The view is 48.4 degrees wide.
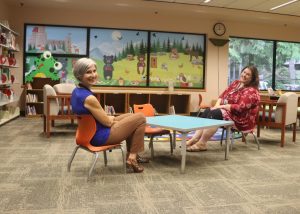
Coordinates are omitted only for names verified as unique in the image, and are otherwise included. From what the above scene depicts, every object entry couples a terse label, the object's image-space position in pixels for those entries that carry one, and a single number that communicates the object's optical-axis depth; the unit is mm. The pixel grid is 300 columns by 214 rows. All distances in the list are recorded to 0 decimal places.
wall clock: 8836
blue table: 3273
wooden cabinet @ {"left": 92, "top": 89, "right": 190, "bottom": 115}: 8202
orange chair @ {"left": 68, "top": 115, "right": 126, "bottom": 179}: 3010
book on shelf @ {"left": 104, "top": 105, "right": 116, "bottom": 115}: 7812
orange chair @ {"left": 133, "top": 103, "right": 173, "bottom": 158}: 3787
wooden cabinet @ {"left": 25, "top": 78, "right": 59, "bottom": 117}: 7695
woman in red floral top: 4445
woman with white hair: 2967
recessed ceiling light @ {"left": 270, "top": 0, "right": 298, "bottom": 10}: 7474
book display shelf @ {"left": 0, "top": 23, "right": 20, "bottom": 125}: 6473
